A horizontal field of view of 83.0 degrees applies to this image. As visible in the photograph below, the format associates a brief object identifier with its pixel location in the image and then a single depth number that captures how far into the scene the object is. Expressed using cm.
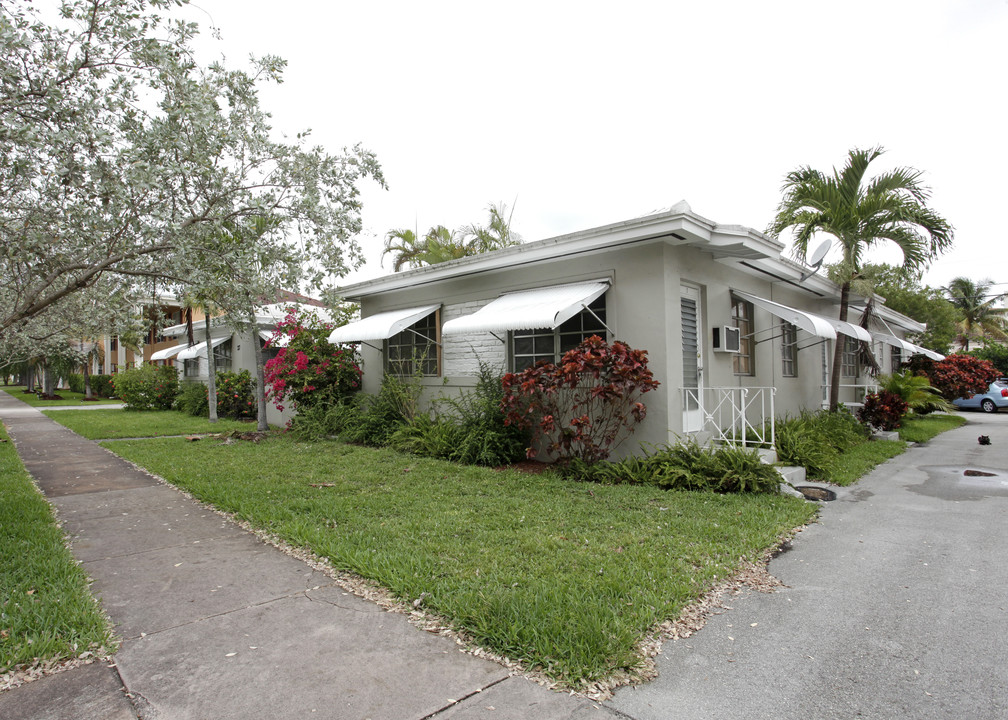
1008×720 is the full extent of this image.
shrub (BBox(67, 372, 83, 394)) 3903
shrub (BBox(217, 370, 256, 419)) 1620
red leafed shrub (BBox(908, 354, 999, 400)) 1598
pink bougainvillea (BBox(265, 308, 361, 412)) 1147
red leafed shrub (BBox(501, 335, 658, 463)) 694
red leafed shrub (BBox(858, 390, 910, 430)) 1114
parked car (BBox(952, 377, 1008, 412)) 2080
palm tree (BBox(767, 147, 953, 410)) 940
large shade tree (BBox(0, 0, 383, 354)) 506
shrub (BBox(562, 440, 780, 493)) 643
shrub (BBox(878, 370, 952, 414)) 1209
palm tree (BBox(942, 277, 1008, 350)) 3338
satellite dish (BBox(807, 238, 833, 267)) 905
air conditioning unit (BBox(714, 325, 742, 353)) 837
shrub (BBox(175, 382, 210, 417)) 1760
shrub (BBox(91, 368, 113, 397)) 3261
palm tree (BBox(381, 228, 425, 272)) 1752
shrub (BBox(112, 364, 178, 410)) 2067
